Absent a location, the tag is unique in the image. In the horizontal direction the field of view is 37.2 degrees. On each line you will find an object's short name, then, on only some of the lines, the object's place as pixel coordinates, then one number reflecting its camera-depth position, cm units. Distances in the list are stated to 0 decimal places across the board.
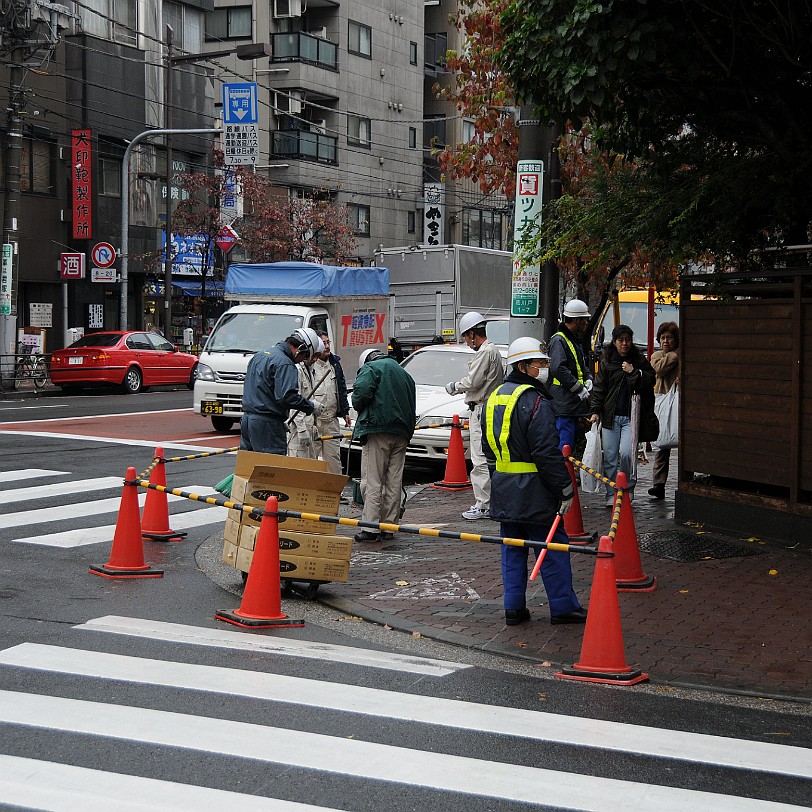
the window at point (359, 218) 5247
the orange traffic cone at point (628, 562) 909
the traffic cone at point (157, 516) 1125
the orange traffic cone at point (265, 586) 807
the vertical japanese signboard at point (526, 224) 1218
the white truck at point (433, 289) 2839
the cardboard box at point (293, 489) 888
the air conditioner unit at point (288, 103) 5022
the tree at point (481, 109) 1789
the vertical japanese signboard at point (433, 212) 5581
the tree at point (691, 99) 927
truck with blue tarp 2019
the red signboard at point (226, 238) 4131
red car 3105
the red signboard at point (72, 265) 3603
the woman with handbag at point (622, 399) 1233
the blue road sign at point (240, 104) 3659
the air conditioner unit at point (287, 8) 4951
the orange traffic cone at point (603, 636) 693
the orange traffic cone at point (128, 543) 955
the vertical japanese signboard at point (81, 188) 3725
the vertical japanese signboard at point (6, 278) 3105
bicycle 3220
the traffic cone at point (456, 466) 1470
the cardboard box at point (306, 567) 878
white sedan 1552
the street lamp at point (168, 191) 3760
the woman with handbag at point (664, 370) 1378
